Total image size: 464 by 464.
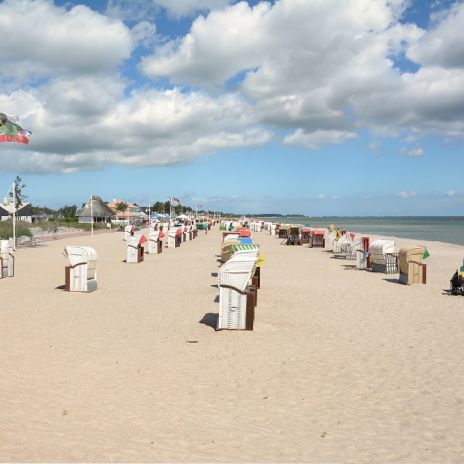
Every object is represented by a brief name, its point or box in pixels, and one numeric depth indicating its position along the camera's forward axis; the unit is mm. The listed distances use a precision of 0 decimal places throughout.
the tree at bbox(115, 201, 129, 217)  104875
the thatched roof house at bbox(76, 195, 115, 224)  80044
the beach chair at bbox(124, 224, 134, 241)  37409
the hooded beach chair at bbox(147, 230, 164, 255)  25312
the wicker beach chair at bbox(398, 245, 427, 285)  14555
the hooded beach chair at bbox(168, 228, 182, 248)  30022
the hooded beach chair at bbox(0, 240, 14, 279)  15258
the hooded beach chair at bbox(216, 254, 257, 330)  8641
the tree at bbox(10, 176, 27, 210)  52125
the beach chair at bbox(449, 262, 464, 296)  12594
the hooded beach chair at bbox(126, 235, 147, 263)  20312
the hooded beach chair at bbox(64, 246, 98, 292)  12469
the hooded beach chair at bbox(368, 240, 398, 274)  17219
